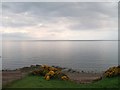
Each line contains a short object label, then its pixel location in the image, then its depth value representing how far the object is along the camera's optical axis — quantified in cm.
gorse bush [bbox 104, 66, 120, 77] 938
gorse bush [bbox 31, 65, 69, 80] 946
